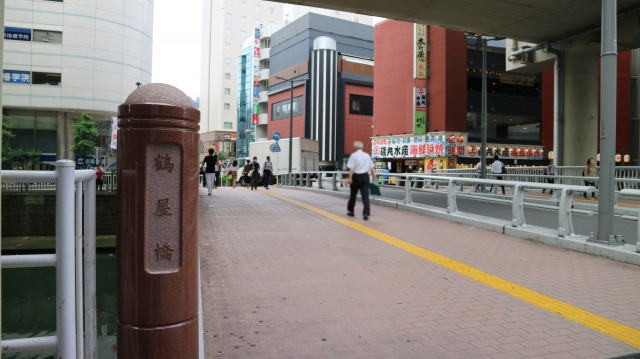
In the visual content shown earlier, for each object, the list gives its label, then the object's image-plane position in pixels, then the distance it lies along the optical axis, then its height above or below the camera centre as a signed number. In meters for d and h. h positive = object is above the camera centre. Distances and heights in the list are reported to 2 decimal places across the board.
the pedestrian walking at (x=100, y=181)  22.09 -0.35
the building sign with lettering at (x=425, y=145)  35.28 +2.47
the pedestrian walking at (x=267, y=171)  22.79 +0.20
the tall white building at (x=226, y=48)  95.44 +26.41
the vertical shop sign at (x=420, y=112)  36.56 +5.08
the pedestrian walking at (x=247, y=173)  26.94 +0.12
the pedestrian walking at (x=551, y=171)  18.84 +0.25
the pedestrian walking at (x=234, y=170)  24.75 +0.26
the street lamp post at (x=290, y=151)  29.59 +1.53
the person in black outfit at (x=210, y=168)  17.02 +0.24
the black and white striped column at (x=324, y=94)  52.34 +9.27
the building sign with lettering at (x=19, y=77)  44.09 +9.24
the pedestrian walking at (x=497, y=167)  20.19 +0.43
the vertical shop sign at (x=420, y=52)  36.22 +9.68
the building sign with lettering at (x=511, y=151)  36.49 +2.12
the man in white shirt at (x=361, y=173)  10.26 +0.06
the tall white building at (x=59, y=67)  44.75 +10.69
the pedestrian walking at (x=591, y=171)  15.92 +0.22
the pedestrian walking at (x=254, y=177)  22.97 -0.10
